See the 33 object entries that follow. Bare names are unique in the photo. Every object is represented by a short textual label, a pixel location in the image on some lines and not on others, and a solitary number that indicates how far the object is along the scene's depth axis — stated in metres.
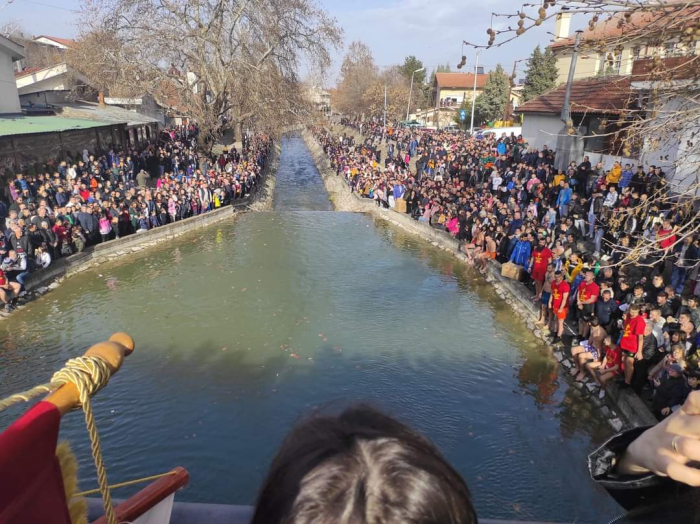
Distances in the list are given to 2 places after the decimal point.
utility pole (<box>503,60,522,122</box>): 37.91
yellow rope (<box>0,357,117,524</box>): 1.23
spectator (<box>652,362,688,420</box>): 5.30
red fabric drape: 1.01
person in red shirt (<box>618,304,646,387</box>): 6.23
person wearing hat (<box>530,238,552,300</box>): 9.72
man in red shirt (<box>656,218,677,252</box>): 7.61
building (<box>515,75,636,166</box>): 14.77
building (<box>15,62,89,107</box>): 22.17
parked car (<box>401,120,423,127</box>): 47.16
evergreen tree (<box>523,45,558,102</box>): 36.09
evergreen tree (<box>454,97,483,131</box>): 44.80
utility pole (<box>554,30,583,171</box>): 15.72
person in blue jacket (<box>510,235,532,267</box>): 11.07
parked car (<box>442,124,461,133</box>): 44.62
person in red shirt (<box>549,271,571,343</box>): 8.25
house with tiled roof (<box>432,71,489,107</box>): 57.12
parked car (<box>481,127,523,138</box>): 33.06
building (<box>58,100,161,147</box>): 20.58
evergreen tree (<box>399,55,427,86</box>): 56.41
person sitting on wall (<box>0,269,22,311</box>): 9.50
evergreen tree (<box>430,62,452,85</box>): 81.56
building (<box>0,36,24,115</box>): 16.91
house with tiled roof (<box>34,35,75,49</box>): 39.22
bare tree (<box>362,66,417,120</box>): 49.06
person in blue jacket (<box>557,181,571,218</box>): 12.39
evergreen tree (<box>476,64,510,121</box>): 42.38
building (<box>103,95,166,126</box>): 27.23
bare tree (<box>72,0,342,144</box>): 20.53
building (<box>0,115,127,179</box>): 14.43
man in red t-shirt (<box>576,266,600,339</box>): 7.72
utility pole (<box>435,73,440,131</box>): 53.32
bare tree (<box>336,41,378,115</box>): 55.56
